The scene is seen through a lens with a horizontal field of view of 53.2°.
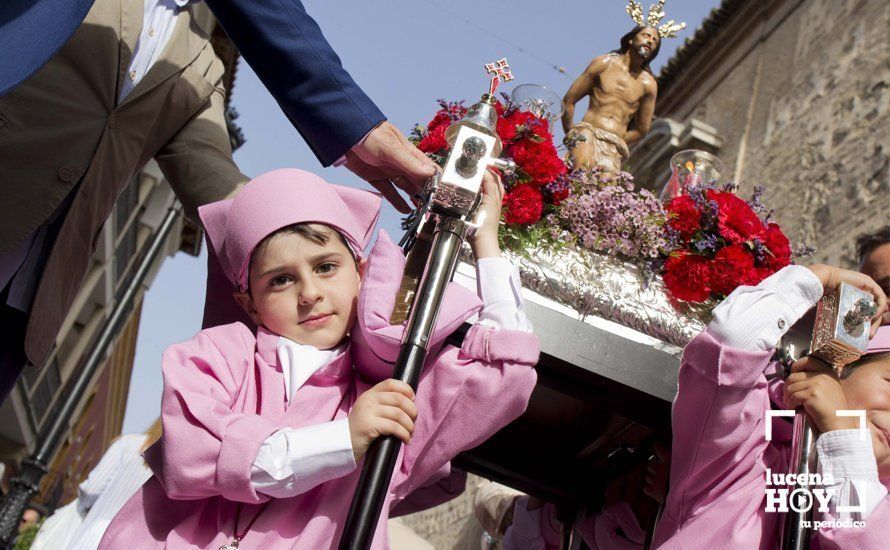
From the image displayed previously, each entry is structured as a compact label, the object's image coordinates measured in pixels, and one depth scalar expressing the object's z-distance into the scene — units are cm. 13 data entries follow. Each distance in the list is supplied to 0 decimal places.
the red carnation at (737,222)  274
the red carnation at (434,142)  278
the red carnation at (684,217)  277
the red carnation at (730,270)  263
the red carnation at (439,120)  289
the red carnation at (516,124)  280
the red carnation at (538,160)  274
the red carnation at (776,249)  278
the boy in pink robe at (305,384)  183
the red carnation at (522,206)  262
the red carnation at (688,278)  263
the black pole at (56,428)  572
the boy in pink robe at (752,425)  217
